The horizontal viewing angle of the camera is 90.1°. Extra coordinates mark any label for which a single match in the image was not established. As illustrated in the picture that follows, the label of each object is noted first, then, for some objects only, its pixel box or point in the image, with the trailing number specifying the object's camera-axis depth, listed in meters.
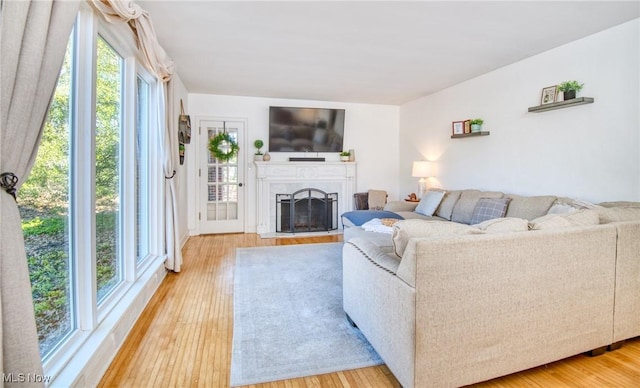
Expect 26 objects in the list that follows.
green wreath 5.59
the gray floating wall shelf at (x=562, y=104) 3.04
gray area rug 1.92
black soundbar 5.97
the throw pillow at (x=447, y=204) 4.31
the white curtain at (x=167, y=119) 2.51
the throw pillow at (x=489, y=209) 3.57
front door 5.64
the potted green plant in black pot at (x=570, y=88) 3.16
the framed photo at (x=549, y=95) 3.39
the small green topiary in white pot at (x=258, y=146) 5.71
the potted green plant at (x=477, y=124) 4.33
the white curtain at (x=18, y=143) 1.03
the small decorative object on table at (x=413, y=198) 5.40
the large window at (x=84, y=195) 1.54
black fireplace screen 5.88
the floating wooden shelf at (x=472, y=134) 4.26
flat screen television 5.77
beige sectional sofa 1.52
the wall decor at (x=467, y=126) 4.50
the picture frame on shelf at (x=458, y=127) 4.64
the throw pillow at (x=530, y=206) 3.19
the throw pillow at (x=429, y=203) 4.47
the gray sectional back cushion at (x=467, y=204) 3.96
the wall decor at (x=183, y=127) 4.39
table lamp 5.18
